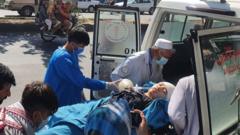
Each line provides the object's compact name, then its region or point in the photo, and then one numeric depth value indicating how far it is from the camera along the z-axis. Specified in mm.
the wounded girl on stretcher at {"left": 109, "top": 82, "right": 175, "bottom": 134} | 3467
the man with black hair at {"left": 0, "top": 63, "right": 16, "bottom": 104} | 2855
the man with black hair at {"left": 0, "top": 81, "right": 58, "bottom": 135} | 2662
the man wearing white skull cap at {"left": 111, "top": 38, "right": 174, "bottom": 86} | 5105
